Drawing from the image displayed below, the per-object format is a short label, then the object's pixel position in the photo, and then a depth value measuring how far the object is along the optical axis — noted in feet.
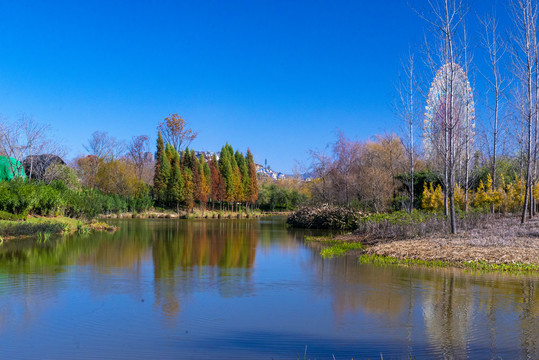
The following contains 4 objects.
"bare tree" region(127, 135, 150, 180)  225.15
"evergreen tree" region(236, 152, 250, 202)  186.42
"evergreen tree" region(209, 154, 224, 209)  175.01
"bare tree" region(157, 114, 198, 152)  191.83
